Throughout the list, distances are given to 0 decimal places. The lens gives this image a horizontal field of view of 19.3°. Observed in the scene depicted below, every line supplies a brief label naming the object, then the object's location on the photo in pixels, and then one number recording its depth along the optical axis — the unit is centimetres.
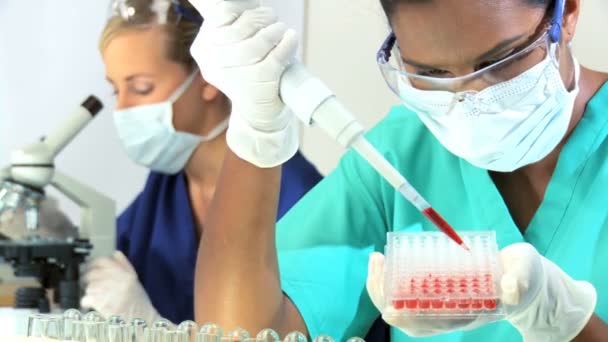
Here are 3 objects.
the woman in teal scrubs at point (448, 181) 144
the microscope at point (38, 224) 213
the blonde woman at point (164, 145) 214
